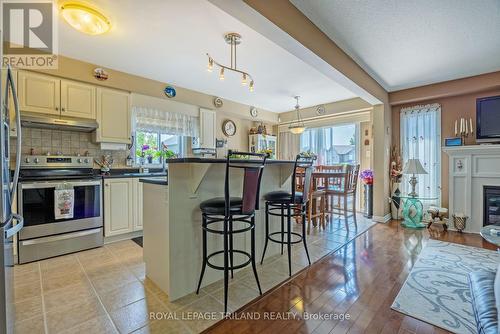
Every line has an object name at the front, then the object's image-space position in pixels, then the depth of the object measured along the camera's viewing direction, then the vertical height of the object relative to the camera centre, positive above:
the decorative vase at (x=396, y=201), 4.21 -0.70
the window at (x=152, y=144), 3.95 +0.41
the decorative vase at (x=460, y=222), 3.55 -0.92
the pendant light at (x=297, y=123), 4.77 +1.18
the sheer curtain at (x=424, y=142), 4.00 +0.45
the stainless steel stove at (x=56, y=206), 2.47 -0.50
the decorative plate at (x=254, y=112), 5.49 +1.37
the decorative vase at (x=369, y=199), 4.46 -0.69
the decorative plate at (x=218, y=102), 4.73 +1.39
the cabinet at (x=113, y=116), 3.21 +0.75
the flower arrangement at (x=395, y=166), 4.26 +0.00
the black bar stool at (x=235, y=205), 1.70 -0.32
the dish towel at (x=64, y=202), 2.62 -0.45
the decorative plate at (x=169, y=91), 3.97 +1.36
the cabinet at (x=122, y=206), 3.05 -0.58
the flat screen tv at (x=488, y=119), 3.37 +0.74
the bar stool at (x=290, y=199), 2.28 -0.35
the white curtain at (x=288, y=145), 6.16 +0.59
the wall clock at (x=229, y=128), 5.20 +0.92
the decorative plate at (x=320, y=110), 5.30 +1.37
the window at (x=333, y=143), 5.21 +0.58
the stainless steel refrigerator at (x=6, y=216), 0.91 -0.23
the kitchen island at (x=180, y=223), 1.77 -0.50
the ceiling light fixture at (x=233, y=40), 2.45 +1.46
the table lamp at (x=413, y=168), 3.59 -0.03
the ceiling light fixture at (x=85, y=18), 1.94 +1.38
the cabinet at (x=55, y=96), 2.68 +0.91
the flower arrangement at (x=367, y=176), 4.45 -0.21
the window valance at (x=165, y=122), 3.78 +0.82
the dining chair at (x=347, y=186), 3.60 -0.34
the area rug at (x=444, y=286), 1.58 -1.08
